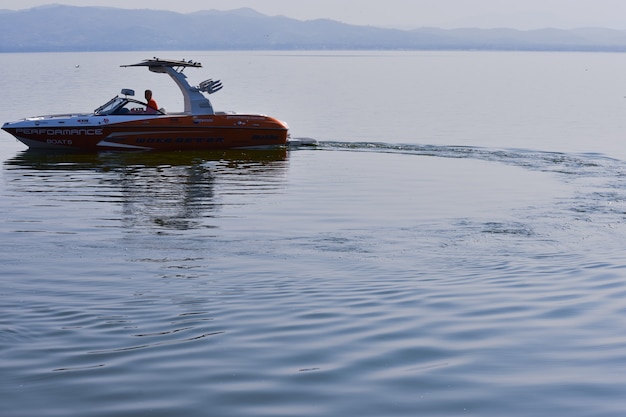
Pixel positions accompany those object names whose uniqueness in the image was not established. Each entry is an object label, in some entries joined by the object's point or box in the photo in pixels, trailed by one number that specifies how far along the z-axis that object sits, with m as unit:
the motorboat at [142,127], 30.31
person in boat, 30.41
